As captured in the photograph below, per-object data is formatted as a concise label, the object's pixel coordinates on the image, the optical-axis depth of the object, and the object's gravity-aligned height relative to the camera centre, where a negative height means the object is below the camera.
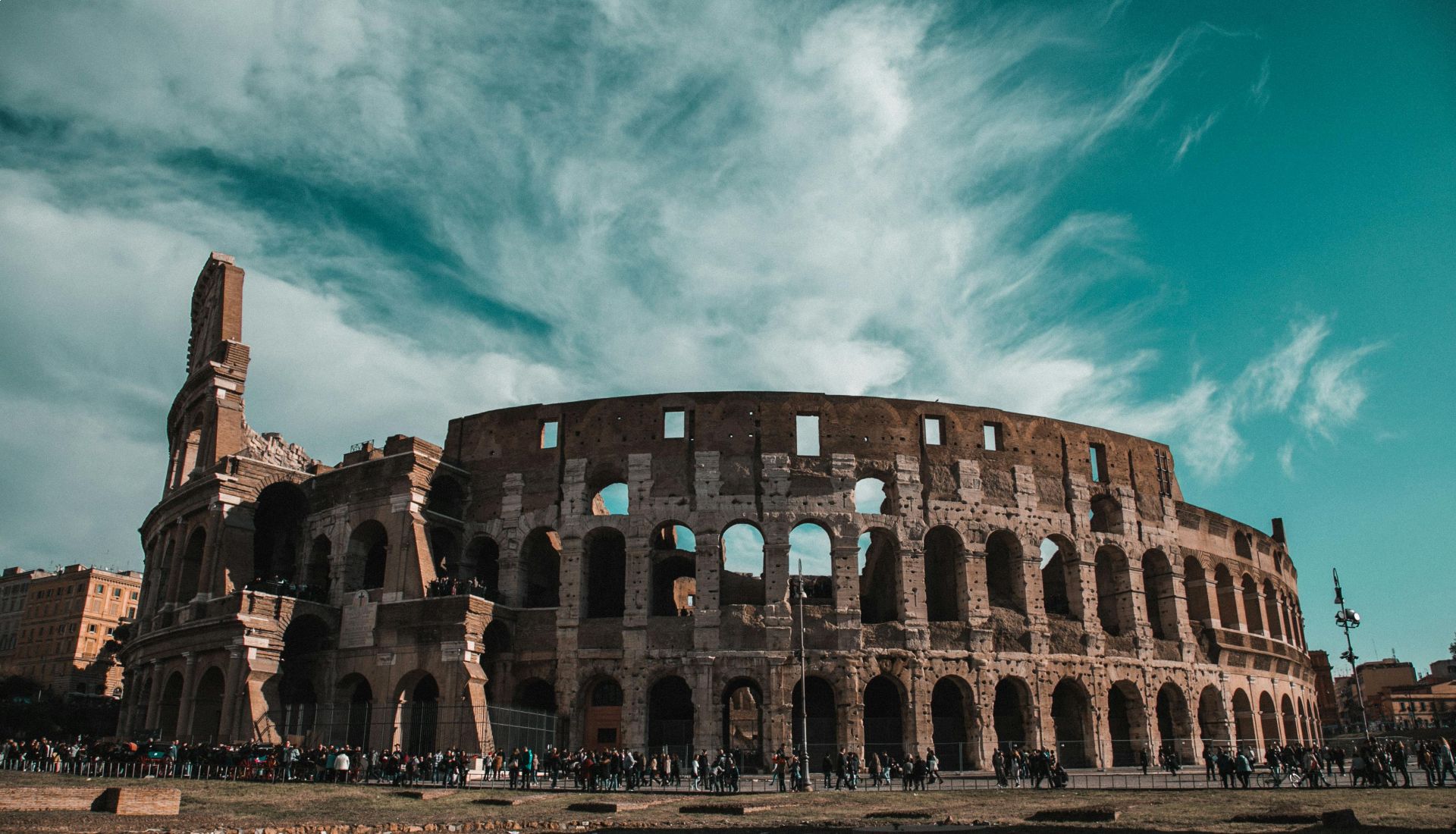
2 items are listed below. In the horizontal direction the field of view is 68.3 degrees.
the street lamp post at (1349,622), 33.98 +3.61
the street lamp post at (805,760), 26.67 -0.33
